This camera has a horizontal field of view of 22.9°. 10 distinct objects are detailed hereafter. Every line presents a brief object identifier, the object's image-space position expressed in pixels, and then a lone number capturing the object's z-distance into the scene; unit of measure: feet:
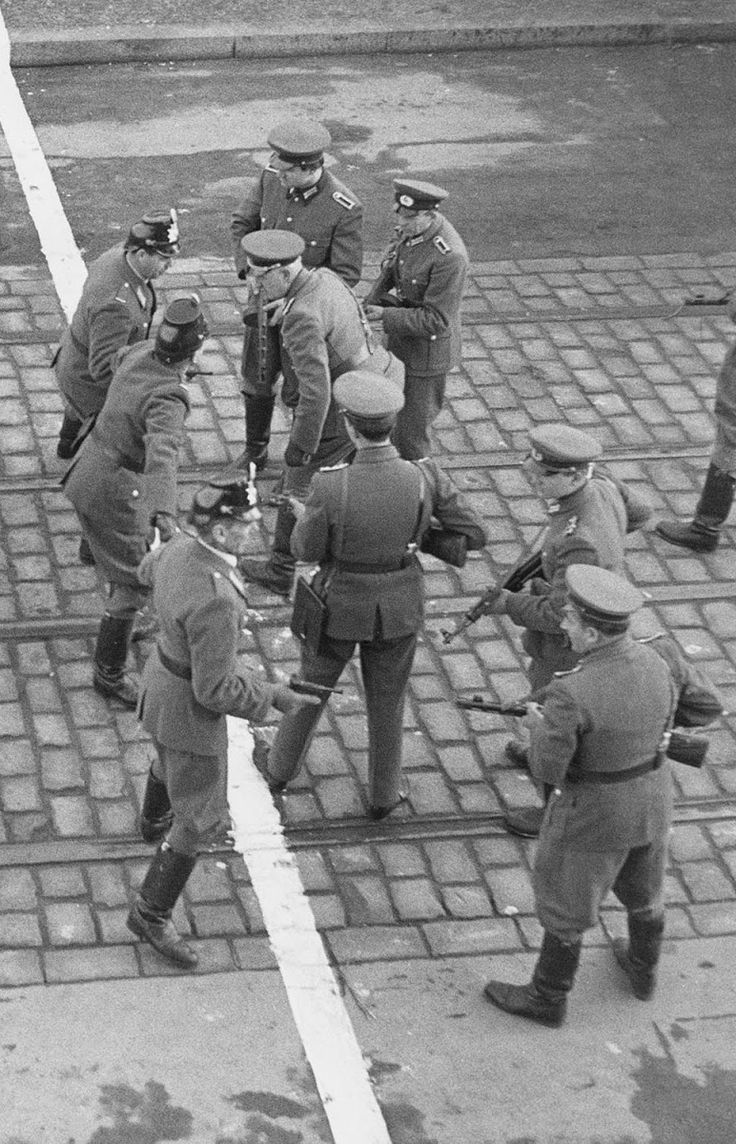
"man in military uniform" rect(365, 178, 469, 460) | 29.63
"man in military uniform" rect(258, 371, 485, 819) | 22.86
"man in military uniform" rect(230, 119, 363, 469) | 30.83
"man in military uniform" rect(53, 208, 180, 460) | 27.53
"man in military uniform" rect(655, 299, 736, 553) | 29.71
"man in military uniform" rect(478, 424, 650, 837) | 22.68
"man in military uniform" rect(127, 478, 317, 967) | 20.66
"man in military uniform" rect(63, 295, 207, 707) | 25.21
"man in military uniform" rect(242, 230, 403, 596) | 27.09
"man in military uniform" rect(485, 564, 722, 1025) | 20.10
